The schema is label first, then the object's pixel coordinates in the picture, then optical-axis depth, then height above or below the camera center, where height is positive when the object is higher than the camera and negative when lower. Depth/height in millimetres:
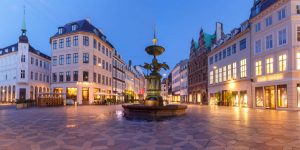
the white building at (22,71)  42872 +2750
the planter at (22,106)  23232 -3072
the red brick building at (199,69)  41611 +3443
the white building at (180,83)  57969 -279
